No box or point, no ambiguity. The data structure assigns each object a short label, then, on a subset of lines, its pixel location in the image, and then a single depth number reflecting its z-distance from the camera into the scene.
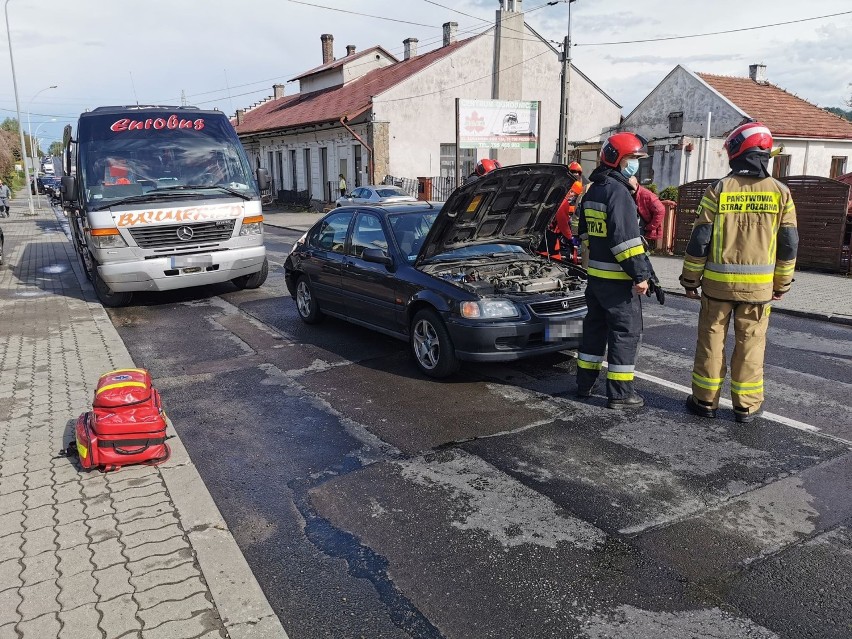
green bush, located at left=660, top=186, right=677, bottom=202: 16.37
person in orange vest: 8.95
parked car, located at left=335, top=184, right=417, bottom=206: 23.36
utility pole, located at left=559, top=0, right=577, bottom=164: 20.06
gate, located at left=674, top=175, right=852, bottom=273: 12.07
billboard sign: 23.67
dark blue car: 5.80
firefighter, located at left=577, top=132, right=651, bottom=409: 5.09
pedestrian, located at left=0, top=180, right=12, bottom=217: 29.50
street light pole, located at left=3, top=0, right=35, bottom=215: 32.62
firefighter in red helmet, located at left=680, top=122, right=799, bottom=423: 4.78
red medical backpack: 4.19
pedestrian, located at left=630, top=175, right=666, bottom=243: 7.88
